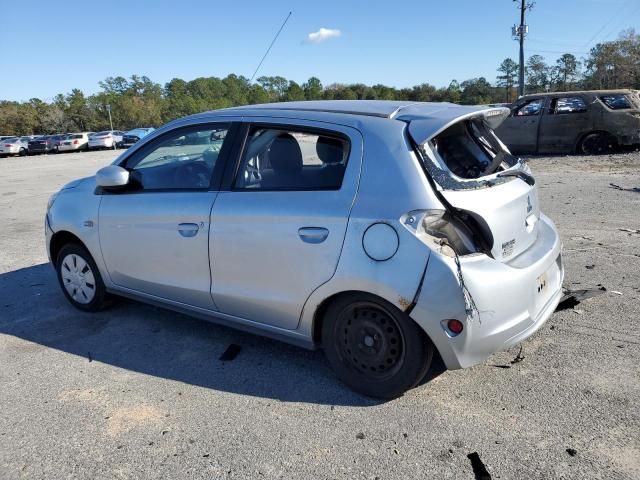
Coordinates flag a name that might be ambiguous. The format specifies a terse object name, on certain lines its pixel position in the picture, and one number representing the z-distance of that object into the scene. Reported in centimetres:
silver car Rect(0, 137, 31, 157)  4372
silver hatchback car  284
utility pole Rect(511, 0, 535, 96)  4387
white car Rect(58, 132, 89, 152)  4403
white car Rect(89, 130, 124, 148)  4362
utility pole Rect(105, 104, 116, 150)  8594
